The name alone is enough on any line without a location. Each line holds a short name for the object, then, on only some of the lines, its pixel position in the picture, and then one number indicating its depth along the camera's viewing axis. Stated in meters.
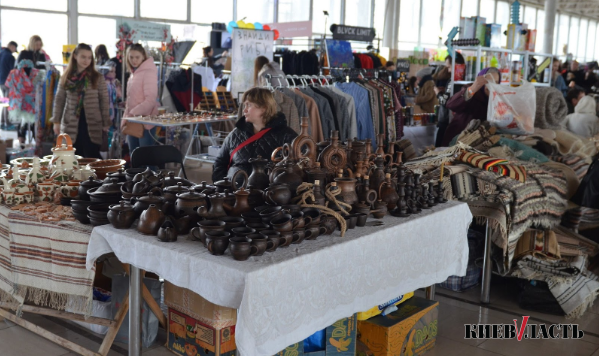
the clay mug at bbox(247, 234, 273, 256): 2.02
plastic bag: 4.96
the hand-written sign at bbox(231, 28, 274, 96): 6.36
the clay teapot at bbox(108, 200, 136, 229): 2.30
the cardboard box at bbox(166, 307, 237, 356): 2.39
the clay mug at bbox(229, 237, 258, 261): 1.97
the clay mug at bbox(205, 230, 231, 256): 2.03
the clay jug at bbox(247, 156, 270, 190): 2.62
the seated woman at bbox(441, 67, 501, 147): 5.23
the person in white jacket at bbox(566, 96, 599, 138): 6.16
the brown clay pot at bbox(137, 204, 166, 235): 2.24
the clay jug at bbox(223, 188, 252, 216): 2.35
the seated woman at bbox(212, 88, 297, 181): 3.46
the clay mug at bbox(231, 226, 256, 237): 2.08
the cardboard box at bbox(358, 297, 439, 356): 2.73
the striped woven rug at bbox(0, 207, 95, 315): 2.45
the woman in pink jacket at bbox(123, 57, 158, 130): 5.78
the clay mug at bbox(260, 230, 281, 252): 2.07
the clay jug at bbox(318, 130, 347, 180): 2.76
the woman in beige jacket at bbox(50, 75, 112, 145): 5.15
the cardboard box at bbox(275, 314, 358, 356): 2.62
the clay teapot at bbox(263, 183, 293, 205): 2.38
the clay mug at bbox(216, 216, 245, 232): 2.20
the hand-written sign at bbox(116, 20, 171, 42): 7.28
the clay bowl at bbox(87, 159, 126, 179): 3.15
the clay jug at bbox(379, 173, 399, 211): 2.76
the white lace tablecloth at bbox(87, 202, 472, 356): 1.95
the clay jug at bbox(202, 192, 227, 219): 2.26
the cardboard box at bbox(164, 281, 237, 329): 2.37
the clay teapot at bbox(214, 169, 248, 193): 2.51
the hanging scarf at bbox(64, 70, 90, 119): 5.10
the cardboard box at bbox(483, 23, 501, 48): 6.30
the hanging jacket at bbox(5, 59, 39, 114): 7.57
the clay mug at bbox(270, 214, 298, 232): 2.14
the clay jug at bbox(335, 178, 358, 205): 2.58
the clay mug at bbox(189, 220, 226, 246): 2.09
